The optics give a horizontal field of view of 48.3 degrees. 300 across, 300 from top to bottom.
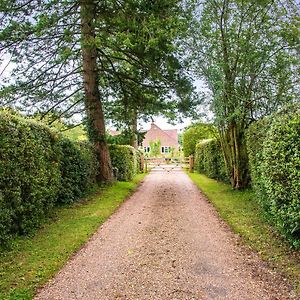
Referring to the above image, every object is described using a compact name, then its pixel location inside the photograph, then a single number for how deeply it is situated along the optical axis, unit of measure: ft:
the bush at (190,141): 96.59
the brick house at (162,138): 181.37
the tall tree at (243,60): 33.24
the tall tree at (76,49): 33.99
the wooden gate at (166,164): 94.75
